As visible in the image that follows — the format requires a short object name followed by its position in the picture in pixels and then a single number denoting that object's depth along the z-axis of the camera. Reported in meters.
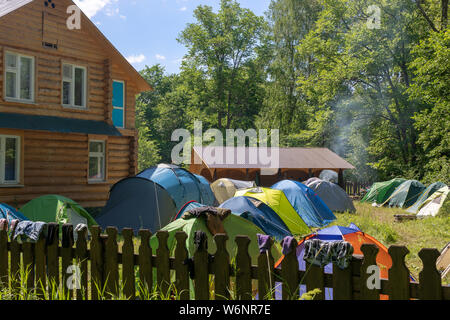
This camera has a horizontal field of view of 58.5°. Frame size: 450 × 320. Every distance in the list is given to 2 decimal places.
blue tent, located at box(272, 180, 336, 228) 12.93
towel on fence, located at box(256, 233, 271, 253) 3.55
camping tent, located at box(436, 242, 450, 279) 7.02
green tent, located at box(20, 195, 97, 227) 9.40
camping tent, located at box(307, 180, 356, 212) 16.55
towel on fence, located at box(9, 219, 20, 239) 4.72
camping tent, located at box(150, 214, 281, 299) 6.12
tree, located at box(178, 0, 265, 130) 38.19
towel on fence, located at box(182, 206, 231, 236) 6.27
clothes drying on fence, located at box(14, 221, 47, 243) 4.45
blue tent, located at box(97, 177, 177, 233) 10.77
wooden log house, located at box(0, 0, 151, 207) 12.68
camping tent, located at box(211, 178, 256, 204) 16.31
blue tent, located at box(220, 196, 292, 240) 9.56
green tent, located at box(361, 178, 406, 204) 21.12
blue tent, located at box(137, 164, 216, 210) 11.88
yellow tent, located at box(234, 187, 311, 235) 11.32
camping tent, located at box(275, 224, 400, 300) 5.38
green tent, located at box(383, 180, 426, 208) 19.69
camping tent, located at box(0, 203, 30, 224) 7.74
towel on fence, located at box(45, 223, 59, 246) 4.41
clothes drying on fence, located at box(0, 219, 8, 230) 4.83
